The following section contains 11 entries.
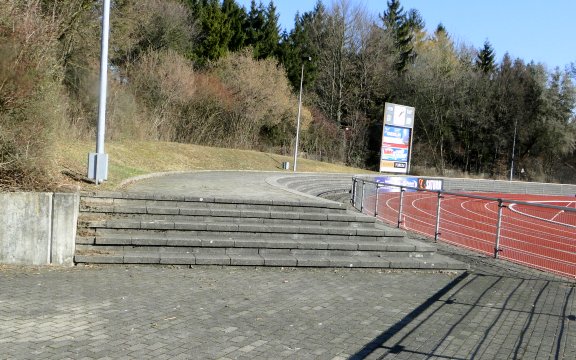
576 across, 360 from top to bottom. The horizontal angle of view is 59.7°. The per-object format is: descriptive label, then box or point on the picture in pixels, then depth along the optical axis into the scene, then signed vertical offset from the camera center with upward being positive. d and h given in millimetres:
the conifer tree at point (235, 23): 50875 +13100
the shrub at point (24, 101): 8211 +567
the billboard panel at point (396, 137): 34875 +1704
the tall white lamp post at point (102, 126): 10656 +306
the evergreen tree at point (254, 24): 53938 +14293
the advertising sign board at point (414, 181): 32625 -1237
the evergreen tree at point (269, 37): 52888 +12624
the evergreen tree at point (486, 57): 73062 +16305
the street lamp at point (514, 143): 55862 +3145
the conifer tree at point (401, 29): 64438 +17740
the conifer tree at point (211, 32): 46531 +11065
